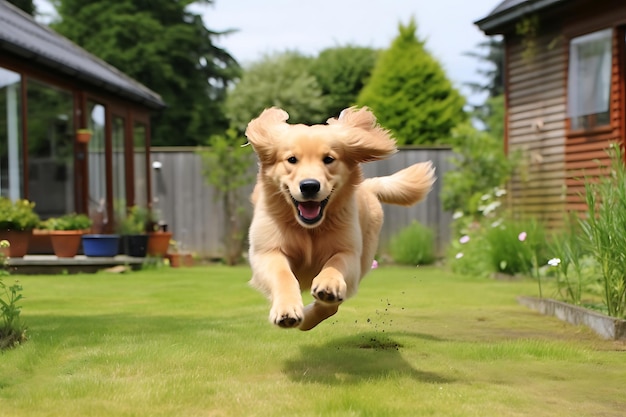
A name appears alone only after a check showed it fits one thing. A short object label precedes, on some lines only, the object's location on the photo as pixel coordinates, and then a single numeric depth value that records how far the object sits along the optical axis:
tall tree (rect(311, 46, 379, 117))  31.06
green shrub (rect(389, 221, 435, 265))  13.59
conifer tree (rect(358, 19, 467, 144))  19.58
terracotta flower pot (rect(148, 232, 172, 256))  12.64
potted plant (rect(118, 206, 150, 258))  12.02
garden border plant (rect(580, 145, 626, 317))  5.83
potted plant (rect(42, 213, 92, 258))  10.99
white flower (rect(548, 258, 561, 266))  6.26
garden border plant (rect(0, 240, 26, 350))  5.00
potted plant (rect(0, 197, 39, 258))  10.20
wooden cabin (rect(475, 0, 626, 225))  11.32
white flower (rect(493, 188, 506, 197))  12.33
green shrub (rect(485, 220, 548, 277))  10.18
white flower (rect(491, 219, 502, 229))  11.20
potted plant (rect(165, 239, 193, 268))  13.11
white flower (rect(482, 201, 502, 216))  12.11
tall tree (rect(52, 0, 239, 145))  28.41
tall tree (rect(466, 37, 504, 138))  35.72
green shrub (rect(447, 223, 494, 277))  10.76
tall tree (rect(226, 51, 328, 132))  29.66
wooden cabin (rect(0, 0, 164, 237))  10.87
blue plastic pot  11.27
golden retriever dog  3.63
